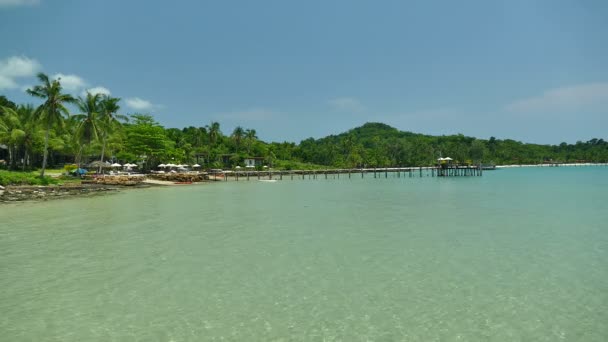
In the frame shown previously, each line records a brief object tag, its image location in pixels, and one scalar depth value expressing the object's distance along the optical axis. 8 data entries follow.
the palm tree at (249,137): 97.94
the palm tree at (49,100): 36.94
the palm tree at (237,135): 98.00
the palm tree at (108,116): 49.31
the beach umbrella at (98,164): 48.63
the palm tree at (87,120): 44.59
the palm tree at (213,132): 89.50
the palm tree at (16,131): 43.81
